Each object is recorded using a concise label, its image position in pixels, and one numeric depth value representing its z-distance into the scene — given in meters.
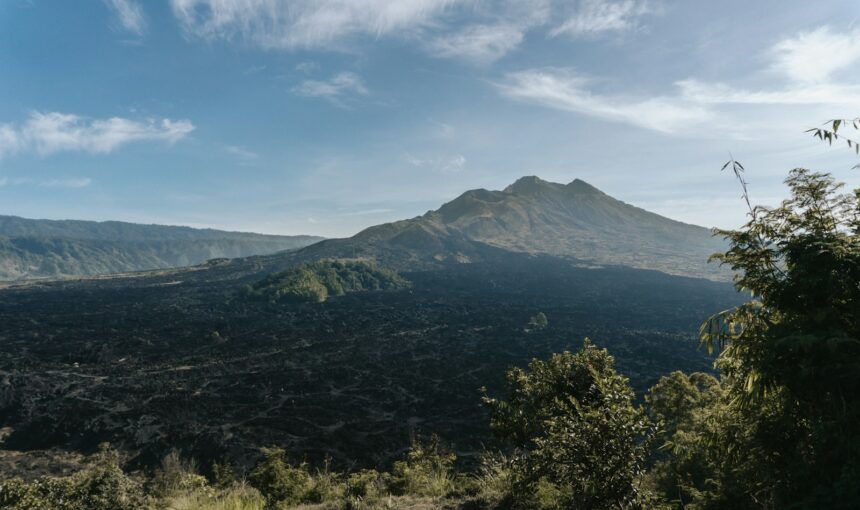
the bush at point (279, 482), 10.55
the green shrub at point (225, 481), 13.45
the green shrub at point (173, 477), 11.25
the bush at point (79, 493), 7.40
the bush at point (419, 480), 10.16
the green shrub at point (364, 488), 9.52
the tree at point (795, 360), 5.29
